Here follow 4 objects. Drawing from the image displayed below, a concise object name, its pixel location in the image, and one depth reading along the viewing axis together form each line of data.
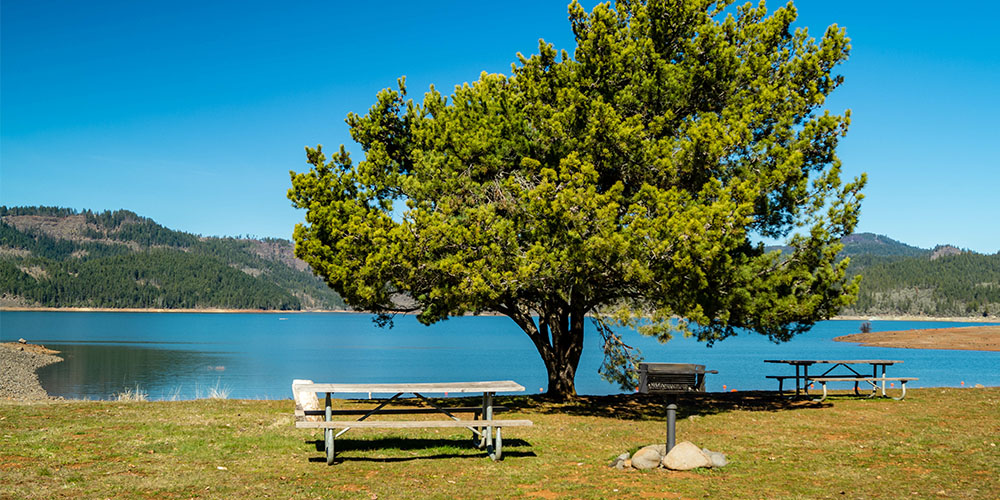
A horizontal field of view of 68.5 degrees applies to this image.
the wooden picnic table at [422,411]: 9.45
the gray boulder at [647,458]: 9.48
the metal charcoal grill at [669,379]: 9.53
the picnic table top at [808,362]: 19.25
